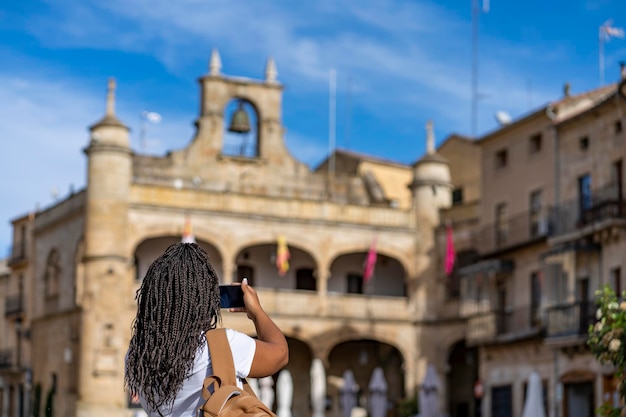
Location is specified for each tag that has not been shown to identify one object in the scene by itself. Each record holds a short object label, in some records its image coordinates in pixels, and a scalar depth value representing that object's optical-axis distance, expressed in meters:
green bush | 16.64
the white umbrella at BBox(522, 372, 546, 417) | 33.16
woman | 4.30
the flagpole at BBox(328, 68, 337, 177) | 55.19
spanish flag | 45.28
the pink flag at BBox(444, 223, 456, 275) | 46.03
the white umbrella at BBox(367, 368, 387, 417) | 43.22
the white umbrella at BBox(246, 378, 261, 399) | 39.67
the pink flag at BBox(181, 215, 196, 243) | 43.56
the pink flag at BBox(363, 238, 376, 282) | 46.38
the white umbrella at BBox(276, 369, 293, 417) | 42.24
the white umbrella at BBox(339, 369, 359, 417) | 43.81
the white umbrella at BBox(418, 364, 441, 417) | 41.09
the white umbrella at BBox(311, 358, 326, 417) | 43.61
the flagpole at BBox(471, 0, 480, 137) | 48.65
